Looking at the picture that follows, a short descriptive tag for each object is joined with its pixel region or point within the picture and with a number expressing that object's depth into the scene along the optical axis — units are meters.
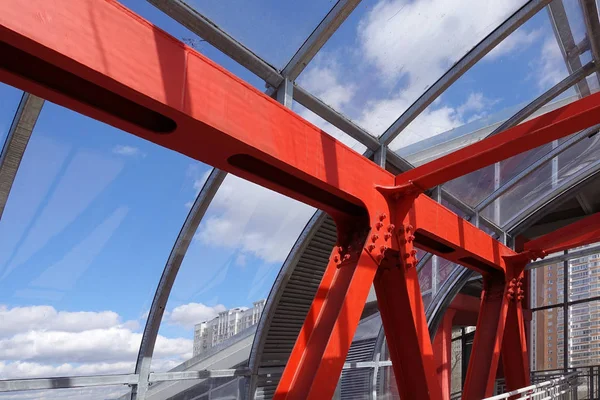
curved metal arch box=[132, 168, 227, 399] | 7.77
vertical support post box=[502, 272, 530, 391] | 10.29
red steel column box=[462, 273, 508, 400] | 8.91
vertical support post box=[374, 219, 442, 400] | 6.46
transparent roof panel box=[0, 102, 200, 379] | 6.25
